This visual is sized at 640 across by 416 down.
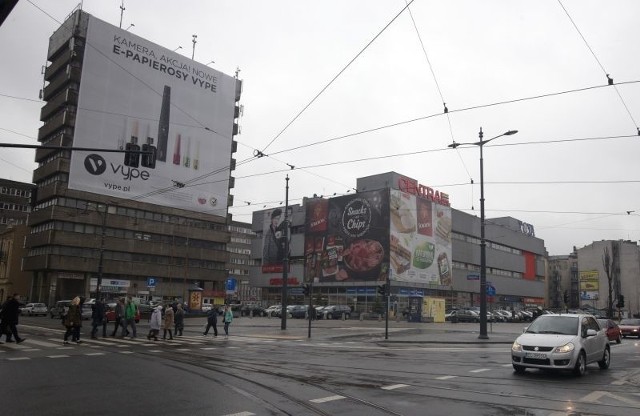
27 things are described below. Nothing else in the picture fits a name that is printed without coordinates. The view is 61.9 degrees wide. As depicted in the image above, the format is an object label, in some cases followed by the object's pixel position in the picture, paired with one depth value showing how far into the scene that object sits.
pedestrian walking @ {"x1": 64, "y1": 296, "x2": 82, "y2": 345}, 19.22
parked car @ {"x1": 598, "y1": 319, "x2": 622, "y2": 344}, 26.50
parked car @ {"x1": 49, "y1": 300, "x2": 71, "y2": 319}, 42.78
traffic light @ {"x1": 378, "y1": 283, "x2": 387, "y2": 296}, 28.36
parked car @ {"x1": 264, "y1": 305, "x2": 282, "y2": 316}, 63.96
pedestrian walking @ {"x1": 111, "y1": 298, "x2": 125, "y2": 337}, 23.50
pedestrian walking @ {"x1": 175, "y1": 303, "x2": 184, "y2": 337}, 25.45
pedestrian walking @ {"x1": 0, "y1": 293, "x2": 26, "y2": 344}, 18.16
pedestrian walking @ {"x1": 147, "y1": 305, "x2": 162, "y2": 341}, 22.09
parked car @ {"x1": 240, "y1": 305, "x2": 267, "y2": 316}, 66.50
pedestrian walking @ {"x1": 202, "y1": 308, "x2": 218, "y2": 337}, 25.88
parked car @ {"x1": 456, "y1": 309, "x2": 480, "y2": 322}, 54.06
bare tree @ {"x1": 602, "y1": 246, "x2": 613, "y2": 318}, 67.75
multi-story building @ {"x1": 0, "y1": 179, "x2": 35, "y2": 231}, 98.94
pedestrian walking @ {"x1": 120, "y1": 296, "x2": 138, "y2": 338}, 23.05
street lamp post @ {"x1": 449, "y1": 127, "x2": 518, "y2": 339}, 25.83
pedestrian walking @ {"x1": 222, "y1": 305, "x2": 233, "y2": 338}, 26.20
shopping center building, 72.38
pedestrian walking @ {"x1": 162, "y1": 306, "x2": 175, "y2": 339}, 23.22
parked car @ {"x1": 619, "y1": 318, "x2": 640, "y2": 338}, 33.29
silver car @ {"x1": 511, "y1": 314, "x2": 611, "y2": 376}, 11.91
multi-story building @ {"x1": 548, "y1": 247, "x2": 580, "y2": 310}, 143.71
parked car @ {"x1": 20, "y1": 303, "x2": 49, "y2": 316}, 49.12
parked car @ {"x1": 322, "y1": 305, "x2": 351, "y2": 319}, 57.34
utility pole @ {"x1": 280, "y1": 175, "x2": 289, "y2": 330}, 32.53
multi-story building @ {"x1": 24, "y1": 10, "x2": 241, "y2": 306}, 67.62
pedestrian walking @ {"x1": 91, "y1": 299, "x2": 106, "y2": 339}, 22.22
